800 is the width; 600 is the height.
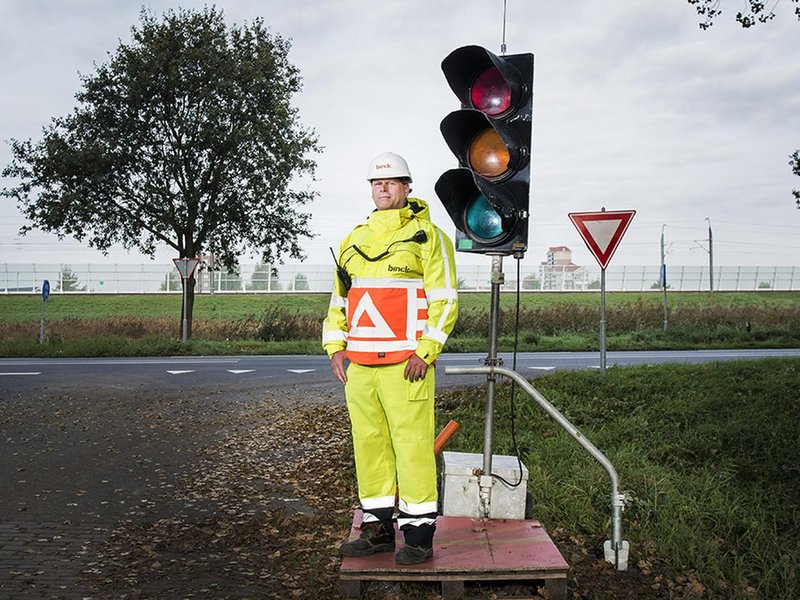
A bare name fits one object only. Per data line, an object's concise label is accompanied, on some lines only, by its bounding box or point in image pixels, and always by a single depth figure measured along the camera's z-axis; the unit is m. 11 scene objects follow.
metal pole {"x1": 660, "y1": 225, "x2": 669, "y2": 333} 29.19
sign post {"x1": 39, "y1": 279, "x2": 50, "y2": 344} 25.55
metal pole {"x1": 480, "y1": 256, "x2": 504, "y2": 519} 5.48
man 4.81
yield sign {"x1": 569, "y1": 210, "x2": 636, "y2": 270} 12.66
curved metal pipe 5.11
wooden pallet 4.61
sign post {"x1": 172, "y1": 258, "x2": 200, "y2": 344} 27.14
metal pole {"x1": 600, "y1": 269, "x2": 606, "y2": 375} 12.51
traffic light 5.20
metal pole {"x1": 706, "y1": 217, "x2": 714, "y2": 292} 70.00
